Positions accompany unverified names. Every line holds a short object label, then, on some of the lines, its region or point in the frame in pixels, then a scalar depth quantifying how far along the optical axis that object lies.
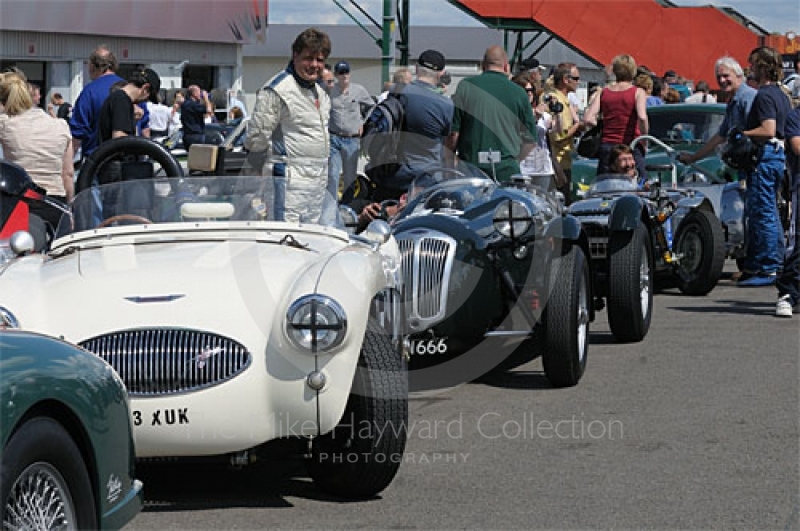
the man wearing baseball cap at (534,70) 16.17
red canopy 32.69
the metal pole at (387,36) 26.44
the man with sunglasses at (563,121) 14.96
